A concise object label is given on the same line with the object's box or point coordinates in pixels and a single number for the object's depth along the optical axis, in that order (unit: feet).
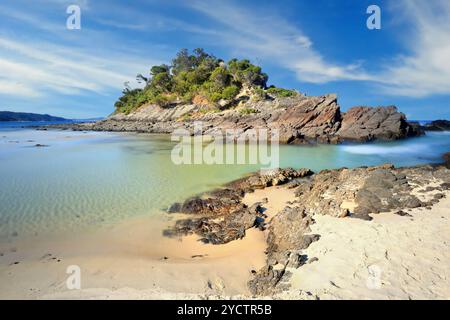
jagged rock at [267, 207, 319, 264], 21.09
